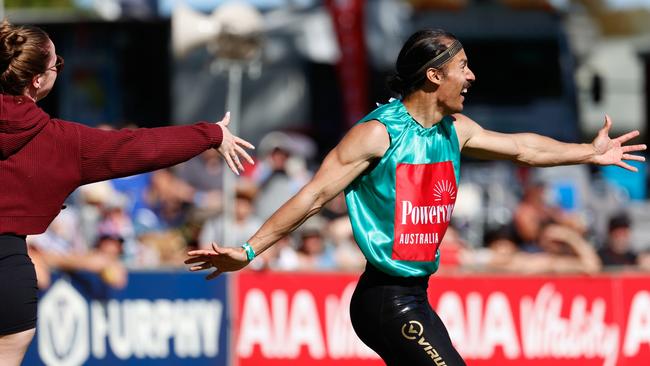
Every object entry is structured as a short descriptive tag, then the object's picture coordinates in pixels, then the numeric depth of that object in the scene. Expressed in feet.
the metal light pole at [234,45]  82.74
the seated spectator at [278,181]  75.36
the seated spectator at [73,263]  60.34
